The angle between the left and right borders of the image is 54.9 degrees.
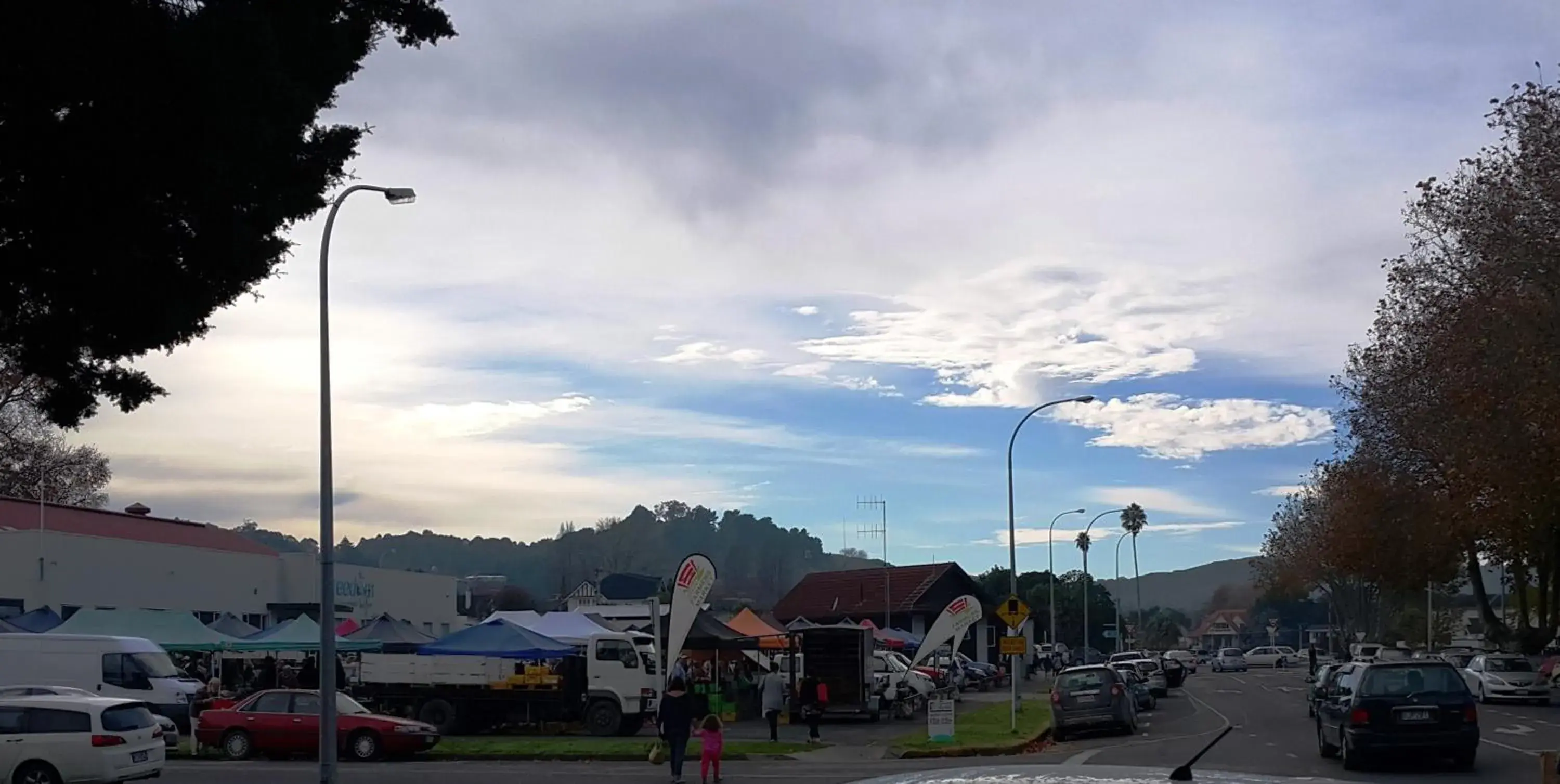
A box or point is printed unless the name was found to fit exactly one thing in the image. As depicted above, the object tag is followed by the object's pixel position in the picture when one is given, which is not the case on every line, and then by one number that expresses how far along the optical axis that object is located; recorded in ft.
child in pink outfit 76.43
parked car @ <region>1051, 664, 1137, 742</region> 108.27
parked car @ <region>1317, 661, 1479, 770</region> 73.31
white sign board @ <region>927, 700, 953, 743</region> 102.12
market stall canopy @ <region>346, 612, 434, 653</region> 128.98
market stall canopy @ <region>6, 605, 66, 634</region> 126.72
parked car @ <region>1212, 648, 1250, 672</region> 313.73
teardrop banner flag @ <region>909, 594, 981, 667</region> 134.10
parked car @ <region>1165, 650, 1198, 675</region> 265.13
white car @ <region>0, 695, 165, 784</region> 71.56
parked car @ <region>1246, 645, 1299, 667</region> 330.09
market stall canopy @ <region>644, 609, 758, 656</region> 134.00
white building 156.76
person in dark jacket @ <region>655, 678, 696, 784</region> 79.71
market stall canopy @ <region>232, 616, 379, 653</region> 126.72
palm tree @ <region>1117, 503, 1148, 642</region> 459.32
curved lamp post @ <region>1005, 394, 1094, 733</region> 132.88
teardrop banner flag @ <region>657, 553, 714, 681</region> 94.22
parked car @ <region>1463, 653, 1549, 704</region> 147.33
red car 98.37
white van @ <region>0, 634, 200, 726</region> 106.42
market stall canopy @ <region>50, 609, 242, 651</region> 128.98
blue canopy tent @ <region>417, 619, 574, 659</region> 116.26
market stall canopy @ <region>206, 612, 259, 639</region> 147.74
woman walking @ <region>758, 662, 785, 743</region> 111.04
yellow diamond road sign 117.19
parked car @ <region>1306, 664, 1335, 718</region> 107.14
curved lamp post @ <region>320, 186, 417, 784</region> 71.26
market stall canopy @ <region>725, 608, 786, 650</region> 149.38
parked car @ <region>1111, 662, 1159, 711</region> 145.89
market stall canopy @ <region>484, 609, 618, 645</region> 126.00
